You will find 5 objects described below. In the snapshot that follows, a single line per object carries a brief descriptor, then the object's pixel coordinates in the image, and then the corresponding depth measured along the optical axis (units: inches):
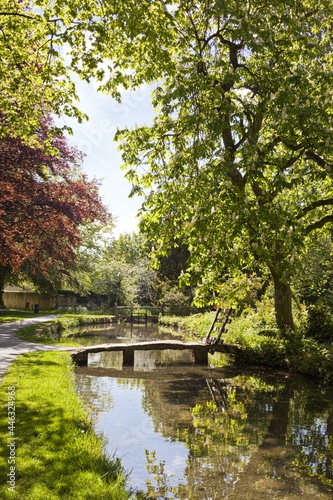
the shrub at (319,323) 438.0
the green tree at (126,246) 2514.8
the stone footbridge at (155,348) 438.0
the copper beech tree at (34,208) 507.5
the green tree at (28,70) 320.2
